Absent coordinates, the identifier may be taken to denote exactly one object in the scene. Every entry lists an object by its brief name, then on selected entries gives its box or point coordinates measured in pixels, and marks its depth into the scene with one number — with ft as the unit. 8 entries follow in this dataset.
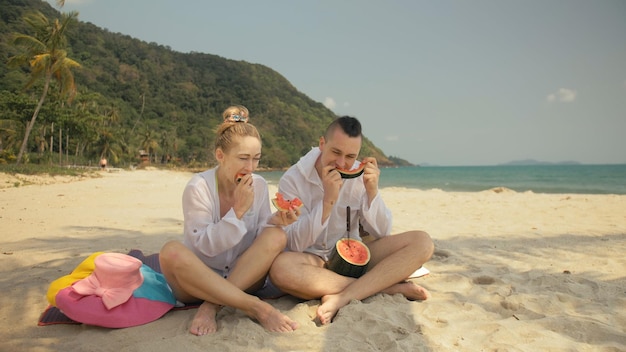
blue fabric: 9.75
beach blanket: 9.21
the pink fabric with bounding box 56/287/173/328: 8.86
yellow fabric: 9.25
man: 10.16
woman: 9.10
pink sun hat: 9.12
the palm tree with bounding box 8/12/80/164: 69.51
